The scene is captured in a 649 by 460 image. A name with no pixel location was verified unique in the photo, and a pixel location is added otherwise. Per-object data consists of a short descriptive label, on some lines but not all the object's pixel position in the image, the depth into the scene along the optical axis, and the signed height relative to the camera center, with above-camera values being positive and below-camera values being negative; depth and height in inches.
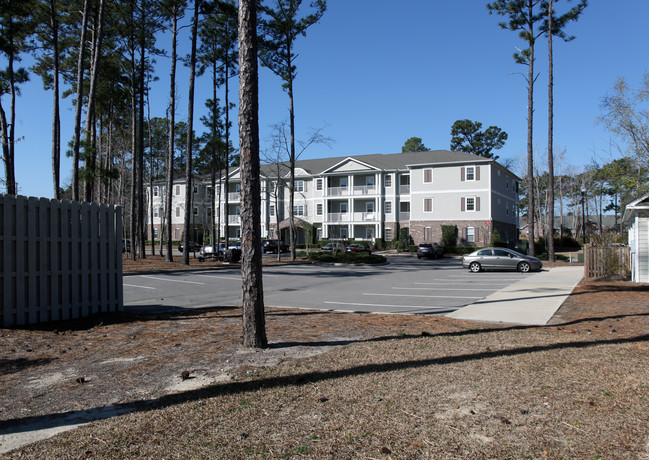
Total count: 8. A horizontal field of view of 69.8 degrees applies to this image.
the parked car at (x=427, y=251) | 1530.5 -48.3
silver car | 967.0 -53.4
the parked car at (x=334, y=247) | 1621.6 -36.6
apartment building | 1847.9 +176.6
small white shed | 601.0 -14.5
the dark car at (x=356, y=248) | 1695.5 -40.8
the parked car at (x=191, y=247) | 1681.8 -32.1
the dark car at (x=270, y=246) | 1900.8 -33.5
